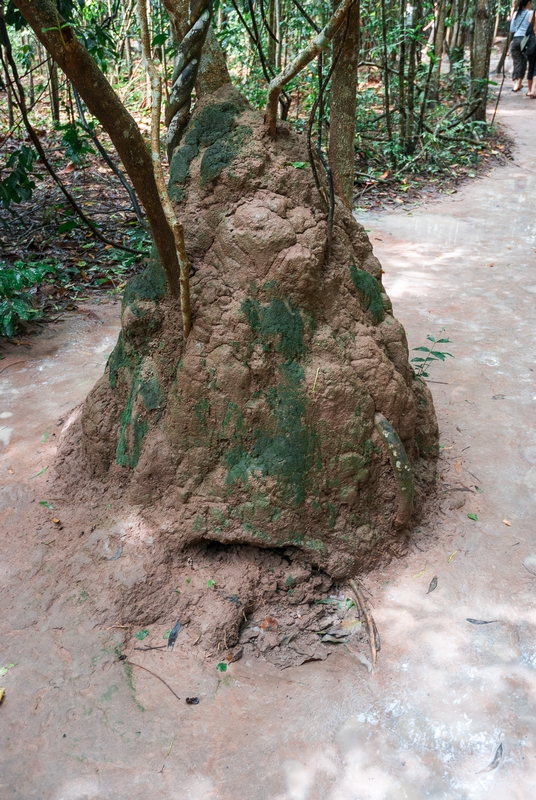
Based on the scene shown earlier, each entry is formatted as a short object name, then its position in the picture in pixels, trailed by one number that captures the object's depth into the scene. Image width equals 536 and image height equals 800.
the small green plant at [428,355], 3.17
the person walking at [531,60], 11.60
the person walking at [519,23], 11.80
